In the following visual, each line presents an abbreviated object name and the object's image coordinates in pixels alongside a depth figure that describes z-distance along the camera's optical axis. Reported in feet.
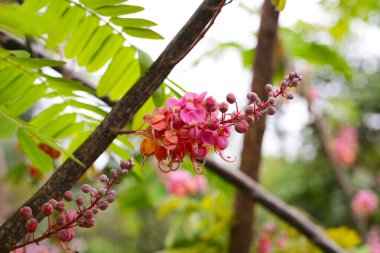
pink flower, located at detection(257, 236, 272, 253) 4.45
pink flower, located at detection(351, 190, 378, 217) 8.65
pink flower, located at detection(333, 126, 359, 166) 9.84
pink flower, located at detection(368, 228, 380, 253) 5.29
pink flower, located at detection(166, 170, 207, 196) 5.77
